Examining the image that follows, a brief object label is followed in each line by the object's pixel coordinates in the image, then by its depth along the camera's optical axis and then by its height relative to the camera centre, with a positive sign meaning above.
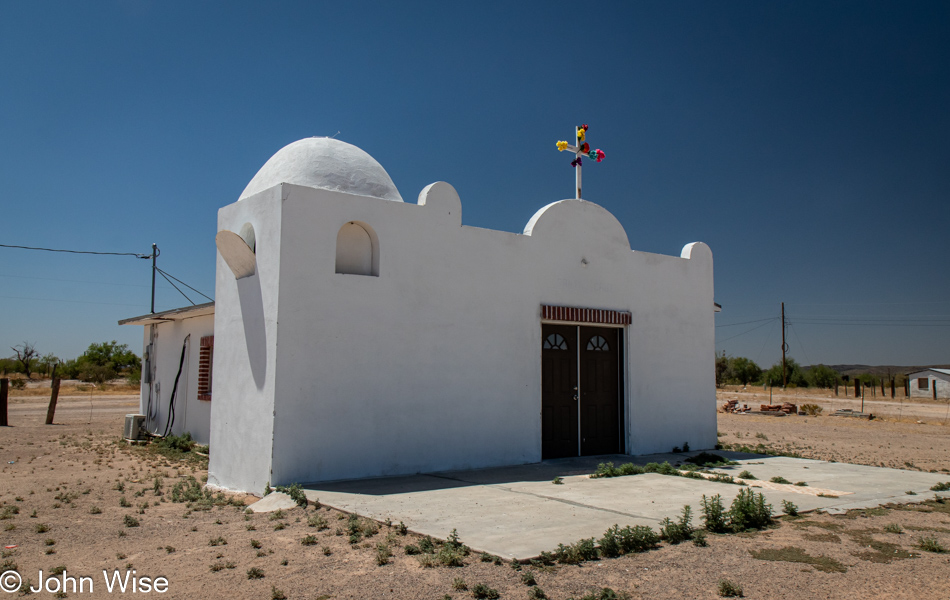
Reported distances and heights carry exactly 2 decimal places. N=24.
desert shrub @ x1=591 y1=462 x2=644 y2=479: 9.24 -1.48
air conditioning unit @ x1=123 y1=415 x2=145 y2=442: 14.72 -1.42
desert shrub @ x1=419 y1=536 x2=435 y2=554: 5.31 -1.49
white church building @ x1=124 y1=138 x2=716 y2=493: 8.38 +0.50
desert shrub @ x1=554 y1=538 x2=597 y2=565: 5.00 -1.45
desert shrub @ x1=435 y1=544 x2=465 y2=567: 4.98 -1.48
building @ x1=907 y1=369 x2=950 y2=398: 45.19 -0.95
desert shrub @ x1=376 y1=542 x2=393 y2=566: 5.08 -1.51
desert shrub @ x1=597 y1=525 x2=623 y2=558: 5.19 -1.43
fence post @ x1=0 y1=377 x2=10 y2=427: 19.50 -1.11
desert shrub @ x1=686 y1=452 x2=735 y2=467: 10.69 -1.53
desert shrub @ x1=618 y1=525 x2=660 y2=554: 5.28 -1.41
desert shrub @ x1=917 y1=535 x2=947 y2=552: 5.38 -1.47
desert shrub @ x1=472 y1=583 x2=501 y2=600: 4.31 -1.51
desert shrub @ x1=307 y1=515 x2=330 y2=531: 6.24 -1.53
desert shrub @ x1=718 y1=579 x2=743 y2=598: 4.31 -1.48
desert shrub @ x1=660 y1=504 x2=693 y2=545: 5.59 -1.42
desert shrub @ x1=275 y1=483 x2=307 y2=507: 7.30 -1.47
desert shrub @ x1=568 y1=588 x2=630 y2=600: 4.18 -1.48
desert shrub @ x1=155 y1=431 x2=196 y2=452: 13.38 -1.63
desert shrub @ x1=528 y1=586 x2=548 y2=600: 4.21 -1.49
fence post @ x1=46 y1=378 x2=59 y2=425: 20.22 -1.22
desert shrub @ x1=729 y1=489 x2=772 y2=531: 6.04 -1.38
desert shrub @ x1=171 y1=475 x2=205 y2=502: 8.12 -1.65
